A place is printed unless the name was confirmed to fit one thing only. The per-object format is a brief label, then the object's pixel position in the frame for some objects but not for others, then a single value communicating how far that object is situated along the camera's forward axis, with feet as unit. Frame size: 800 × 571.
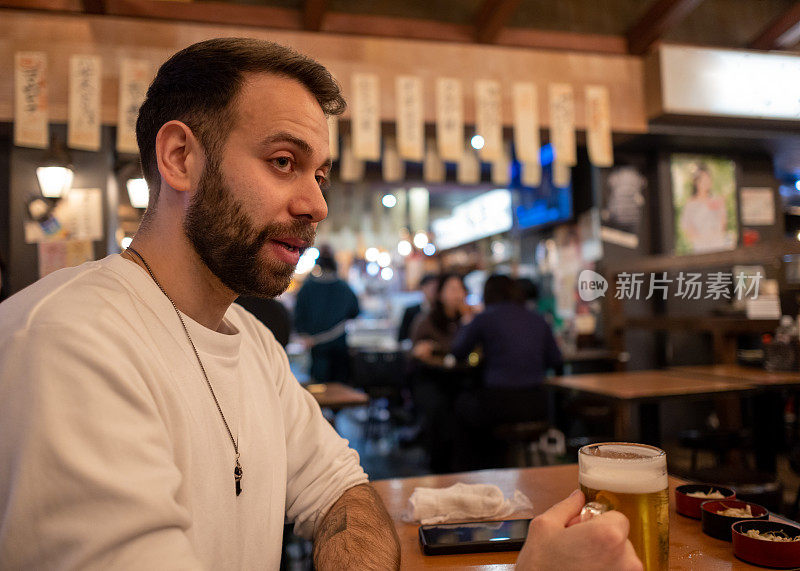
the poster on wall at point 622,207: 17.90
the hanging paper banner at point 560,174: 14.17
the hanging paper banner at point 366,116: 12.87
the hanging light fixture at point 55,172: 12.45
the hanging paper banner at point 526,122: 13.56
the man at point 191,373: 2.23
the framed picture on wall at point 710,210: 17.63
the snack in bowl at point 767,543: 2.94
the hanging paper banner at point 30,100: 11.40
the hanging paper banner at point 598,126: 13.89
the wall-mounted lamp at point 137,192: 14.69
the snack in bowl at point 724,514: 3.34
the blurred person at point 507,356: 12.94
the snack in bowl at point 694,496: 3.73
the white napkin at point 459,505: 3.94
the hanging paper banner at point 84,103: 11.62
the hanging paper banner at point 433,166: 14.84
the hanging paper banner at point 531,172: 13.76
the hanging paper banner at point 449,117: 13.38
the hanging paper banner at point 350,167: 14.23
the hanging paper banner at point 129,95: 11.83
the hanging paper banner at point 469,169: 14.56
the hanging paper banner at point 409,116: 13.20
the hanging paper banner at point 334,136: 12.34
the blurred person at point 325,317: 18.28
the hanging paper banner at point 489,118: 13.41
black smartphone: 3.35
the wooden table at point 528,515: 3.15
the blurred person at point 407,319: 21.58
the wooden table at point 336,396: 10.14
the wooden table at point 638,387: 9.96
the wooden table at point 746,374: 9.36
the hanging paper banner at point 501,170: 14.37
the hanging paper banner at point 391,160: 14.65
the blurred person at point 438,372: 15.07
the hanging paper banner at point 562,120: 13.84
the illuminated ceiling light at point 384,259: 35.83
